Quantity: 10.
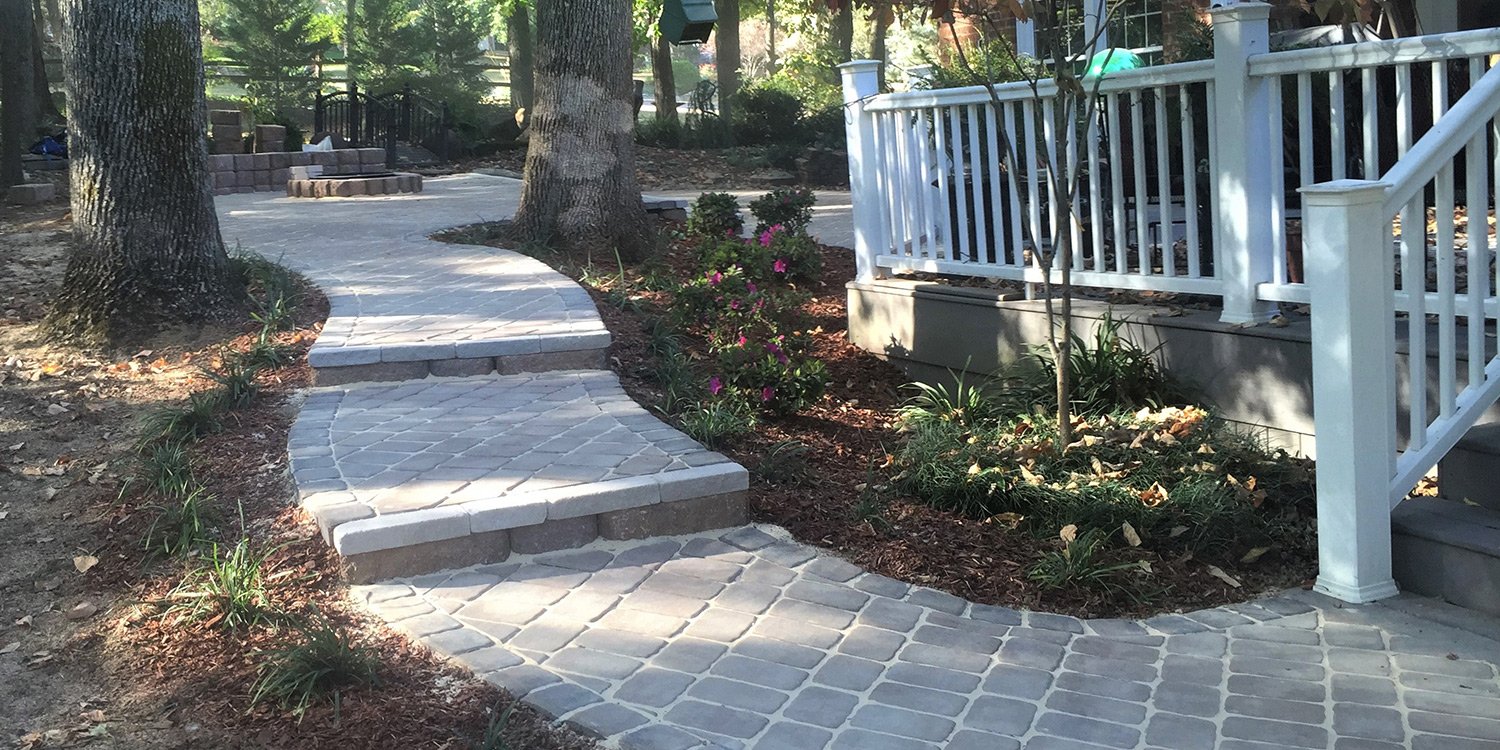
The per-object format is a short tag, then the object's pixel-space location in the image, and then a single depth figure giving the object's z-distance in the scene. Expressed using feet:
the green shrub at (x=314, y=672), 10.65
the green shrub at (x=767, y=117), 65.62
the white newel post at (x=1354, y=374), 11.89
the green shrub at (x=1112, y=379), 17.44
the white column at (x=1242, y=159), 15.99
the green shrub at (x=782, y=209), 29.53
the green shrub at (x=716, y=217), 31.07
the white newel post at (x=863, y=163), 22.12
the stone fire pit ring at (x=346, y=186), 47.85
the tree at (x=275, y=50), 94.79
